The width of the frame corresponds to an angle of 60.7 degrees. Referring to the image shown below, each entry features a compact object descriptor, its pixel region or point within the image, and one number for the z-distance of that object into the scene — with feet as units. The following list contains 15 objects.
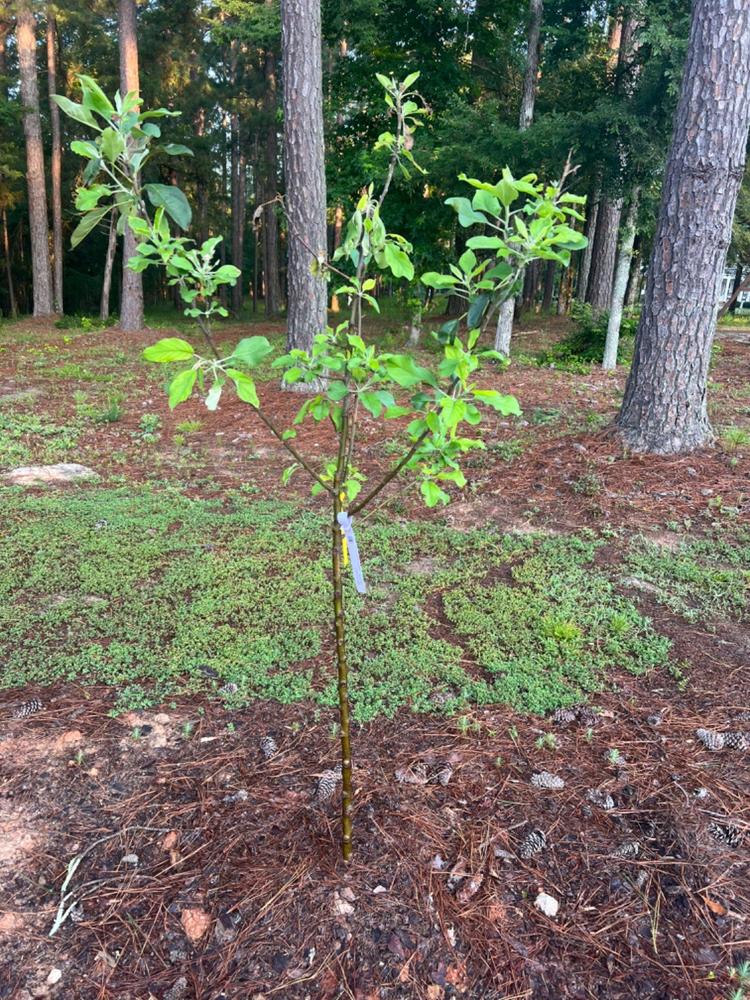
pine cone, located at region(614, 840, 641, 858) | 6.13
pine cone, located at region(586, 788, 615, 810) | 6.66
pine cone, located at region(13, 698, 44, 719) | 7.79
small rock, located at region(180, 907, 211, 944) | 5.37
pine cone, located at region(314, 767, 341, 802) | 6.74
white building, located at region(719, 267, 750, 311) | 87.94
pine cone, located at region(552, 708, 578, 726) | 7.89
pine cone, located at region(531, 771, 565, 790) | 6.91
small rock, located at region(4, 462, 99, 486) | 16.05
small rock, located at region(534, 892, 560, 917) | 5.63
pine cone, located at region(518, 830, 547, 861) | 6.13
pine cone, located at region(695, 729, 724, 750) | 7.44
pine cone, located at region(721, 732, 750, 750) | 7.43
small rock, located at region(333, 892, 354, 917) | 5.54
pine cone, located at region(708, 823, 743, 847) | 6.26
